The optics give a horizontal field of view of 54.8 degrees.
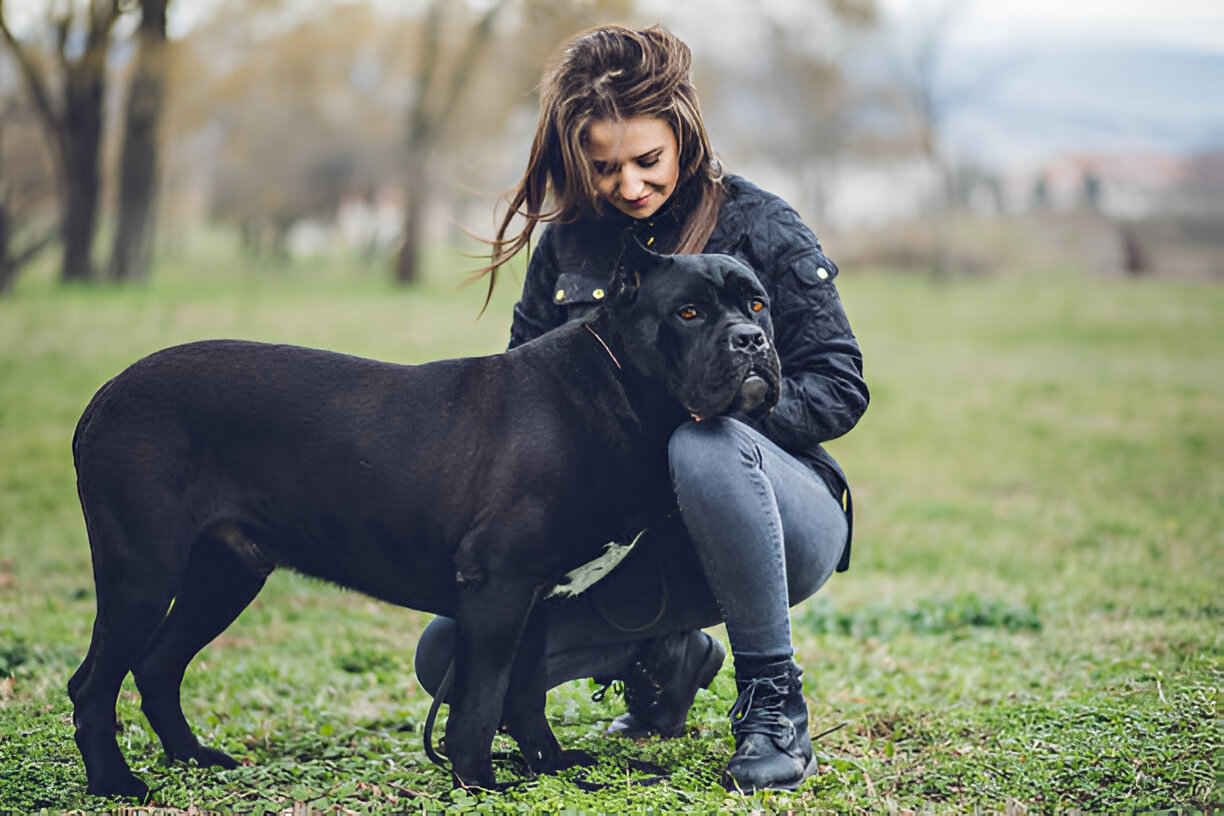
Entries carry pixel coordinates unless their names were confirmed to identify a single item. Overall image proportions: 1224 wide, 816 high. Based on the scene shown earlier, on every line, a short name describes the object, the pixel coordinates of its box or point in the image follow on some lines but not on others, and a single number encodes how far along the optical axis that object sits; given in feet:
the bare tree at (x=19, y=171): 69.51
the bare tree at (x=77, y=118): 58.59
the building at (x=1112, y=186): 104.22
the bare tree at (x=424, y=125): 80.28
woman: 10.87
